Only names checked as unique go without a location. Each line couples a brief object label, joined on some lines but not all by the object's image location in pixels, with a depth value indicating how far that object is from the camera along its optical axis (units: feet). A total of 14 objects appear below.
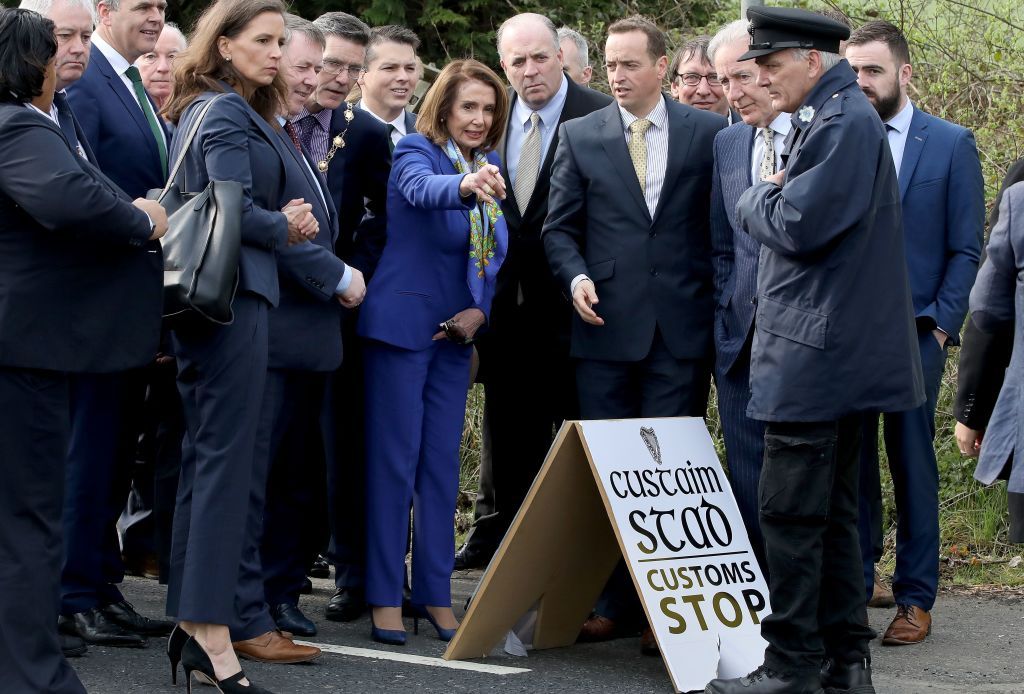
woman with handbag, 16.25
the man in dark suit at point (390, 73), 24.62
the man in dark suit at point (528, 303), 22.86
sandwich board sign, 17.53
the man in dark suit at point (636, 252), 20.10
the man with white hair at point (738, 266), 19.16
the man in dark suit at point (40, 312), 14.48
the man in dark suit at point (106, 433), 18.86
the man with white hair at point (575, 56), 27.78
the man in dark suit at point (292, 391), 17.62
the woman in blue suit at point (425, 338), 19.85
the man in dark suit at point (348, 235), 20.77
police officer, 15.92
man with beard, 20.39
